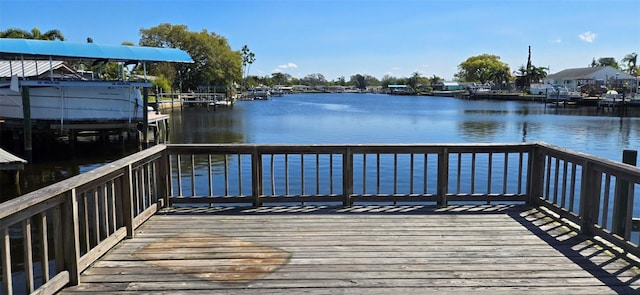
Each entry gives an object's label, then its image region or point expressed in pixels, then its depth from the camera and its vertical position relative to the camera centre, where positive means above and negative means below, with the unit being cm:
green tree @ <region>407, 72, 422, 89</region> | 19275 +561
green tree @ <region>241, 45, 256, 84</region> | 12049 +952
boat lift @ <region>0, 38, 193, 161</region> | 1794 +155
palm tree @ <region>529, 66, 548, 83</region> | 11090 +467
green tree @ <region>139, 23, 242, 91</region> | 6812 +577
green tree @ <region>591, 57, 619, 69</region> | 13616 +953
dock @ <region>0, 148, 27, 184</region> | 1176 -170
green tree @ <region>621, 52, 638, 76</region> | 10919 +751
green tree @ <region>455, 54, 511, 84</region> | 13750 +772
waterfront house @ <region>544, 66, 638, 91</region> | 8644 +312
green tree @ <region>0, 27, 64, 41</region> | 4828 +624
